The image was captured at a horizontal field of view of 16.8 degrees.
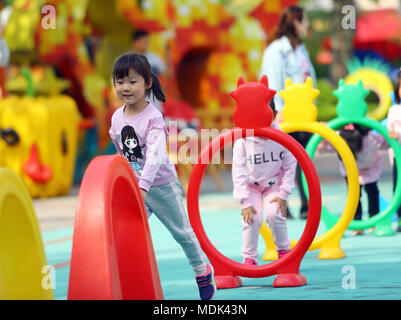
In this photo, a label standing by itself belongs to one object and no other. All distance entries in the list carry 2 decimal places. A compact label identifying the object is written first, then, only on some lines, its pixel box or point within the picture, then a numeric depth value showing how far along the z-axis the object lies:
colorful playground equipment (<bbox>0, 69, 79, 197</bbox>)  19.36
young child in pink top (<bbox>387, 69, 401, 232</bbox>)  11.43
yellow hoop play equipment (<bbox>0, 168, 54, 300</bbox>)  6.70
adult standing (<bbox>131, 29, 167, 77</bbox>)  15.82
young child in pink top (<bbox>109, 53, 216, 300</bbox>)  7.62
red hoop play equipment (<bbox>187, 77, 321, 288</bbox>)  8.70
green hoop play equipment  11.64
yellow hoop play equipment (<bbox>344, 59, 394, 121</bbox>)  12.93
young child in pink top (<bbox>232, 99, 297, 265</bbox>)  9.21
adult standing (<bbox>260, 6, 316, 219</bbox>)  13.04
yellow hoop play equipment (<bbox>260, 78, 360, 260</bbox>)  10.49
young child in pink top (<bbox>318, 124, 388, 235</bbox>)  12.40
